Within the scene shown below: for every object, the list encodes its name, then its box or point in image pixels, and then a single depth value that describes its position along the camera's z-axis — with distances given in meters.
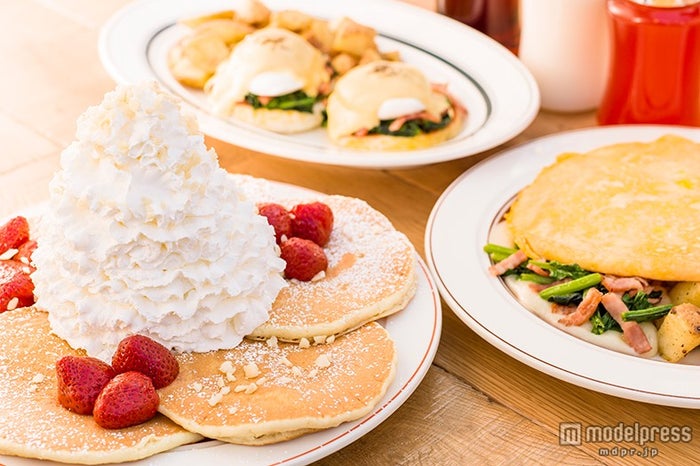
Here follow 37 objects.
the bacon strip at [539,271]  0.91
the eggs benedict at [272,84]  1.09
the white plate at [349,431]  0.79
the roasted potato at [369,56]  1.13
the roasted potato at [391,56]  1.16
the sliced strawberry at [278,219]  0.91
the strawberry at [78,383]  0.80
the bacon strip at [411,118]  1.06
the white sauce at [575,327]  0.87
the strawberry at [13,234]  0.91
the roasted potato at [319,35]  1.15
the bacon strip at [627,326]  0.86
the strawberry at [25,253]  0.90
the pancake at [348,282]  0.85
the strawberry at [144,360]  0.81
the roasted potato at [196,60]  1.13
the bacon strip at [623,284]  0.89
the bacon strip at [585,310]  0.88
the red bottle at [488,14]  1.20
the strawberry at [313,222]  0.91
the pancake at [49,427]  0.78
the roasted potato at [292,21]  1.16
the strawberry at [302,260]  0.88
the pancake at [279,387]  0.80
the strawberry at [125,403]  0.79
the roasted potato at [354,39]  1.14
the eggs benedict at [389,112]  1.06
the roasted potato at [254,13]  1.17
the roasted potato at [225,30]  1.15
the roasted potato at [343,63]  1.13
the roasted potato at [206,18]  1.17
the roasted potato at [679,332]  0.85
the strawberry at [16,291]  0.87
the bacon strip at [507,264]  0.92
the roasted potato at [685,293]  0.88
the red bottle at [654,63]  1.05
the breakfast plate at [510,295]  0.84
